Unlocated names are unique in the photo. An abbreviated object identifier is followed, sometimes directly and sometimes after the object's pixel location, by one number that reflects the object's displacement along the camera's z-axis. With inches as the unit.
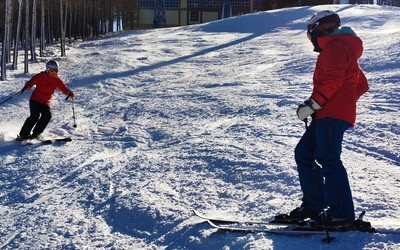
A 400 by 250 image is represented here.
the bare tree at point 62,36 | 1056.5
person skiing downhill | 368.2
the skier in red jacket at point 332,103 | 164.1
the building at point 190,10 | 2586.1
